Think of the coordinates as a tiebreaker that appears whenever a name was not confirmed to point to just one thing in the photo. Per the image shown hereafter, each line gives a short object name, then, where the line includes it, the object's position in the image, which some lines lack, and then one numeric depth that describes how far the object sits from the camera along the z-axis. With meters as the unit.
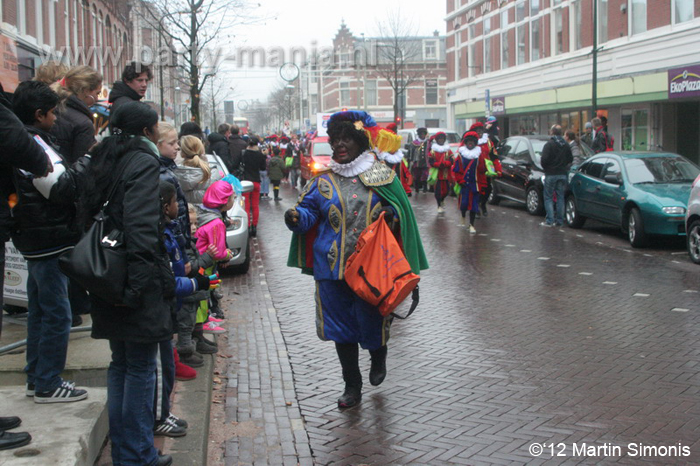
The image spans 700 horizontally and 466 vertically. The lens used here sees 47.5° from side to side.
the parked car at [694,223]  10.60
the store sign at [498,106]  37.00
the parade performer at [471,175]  14.63
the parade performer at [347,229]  5.16
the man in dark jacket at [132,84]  5.66
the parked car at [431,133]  27.58
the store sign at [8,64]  13.74
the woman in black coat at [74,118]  5.14
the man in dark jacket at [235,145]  16.44
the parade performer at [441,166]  17.23
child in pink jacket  5.94
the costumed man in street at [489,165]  14.77
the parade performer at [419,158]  21.66
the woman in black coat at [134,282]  3.51
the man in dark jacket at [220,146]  14.98
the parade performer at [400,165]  13.27
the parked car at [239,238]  10.52
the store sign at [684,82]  21.53
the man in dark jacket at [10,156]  3.51
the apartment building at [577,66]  24.53
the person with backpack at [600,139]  19.05
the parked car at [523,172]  17.31
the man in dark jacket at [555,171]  15.05
